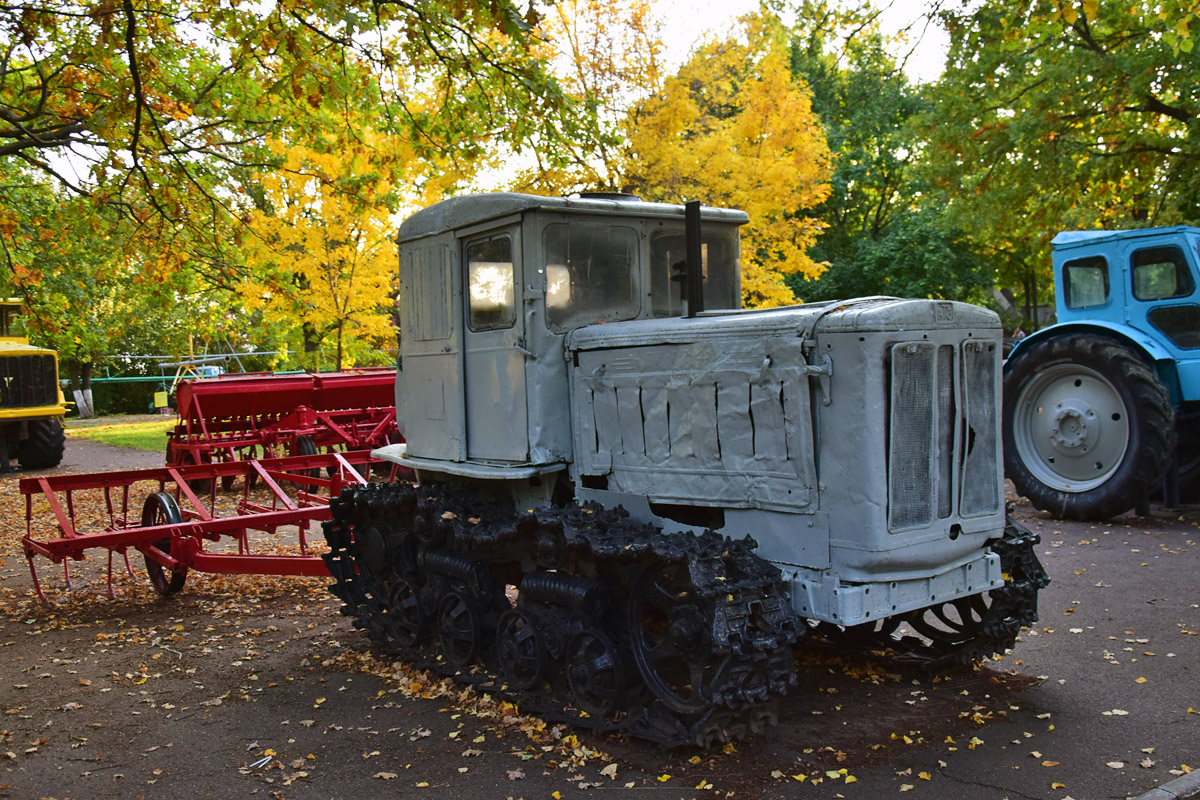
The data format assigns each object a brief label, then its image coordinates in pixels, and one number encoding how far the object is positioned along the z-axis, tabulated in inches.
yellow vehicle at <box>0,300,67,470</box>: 686.5
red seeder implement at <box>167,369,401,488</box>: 507.5
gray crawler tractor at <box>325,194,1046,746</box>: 175.2
